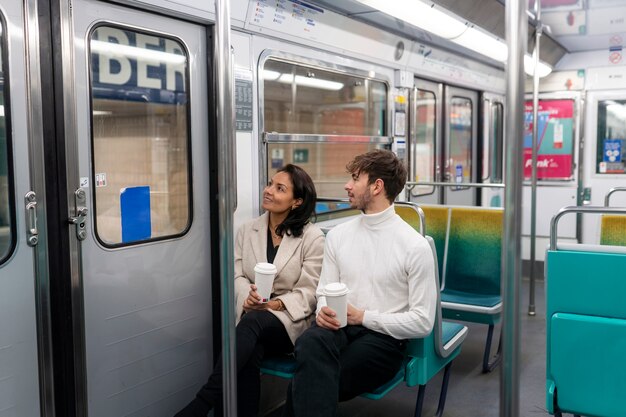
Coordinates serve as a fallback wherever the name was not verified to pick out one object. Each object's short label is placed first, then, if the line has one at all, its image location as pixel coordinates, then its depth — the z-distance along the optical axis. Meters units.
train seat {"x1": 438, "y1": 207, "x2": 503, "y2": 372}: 4.10
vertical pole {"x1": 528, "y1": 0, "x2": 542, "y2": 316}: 5.00
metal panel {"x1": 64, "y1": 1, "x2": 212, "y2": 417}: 2.73
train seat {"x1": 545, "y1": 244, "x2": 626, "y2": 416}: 2.52
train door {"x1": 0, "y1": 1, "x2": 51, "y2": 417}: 2.45
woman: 2.94
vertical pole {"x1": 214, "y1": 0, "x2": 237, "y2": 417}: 1.76
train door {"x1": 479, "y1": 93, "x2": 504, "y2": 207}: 7.34
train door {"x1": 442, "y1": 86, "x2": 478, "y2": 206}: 6.43
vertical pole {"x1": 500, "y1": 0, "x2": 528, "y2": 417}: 1.39
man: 2.61
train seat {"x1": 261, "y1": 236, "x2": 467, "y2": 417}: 2.93
